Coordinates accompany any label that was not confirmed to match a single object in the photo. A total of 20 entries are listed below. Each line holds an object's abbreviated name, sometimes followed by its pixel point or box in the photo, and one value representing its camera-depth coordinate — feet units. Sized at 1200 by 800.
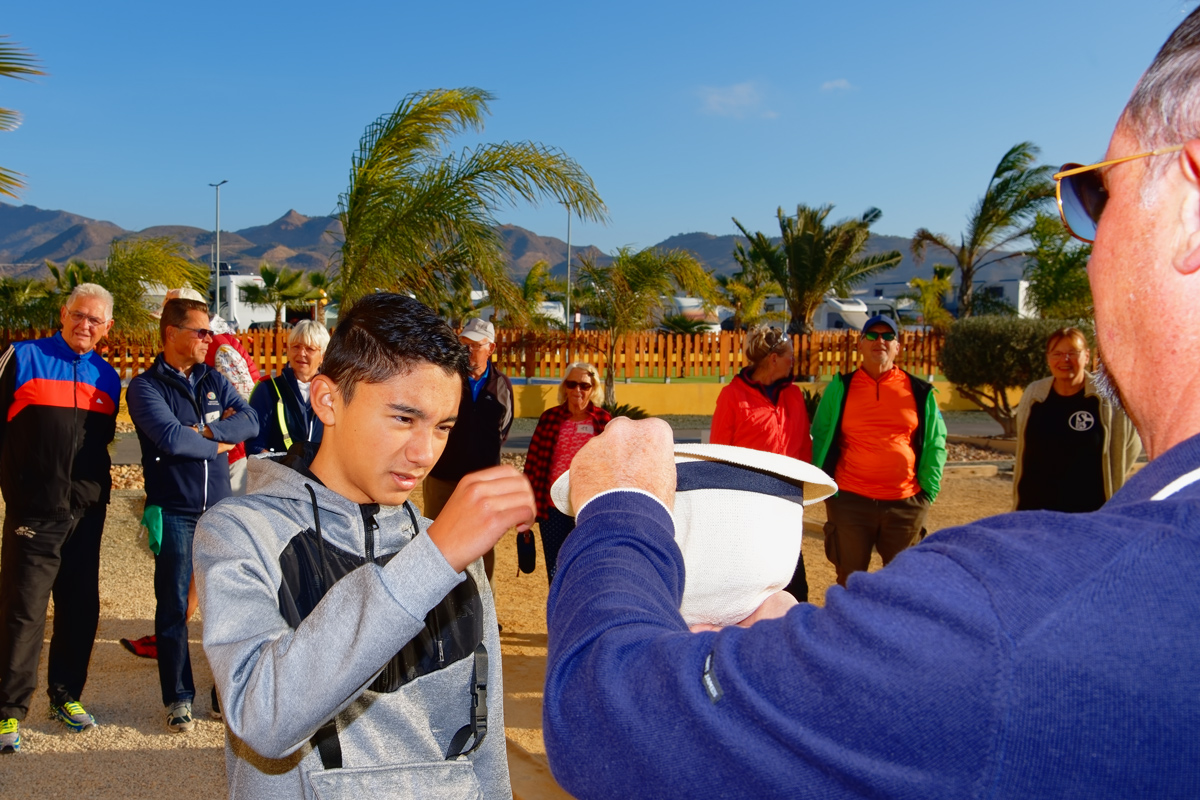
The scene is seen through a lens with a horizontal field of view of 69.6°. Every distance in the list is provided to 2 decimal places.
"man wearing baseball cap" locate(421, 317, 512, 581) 19.40
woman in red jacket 18.56
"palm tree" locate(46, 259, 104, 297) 57.42
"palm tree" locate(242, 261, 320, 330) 134.72
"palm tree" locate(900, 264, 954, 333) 106.83
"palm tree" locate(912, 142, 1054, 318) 77.30
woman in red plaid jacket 18.99
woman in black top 16.80
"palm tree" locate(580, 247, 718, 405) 59.72
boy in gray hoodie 4.07
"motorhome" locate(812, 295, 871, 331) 174.50
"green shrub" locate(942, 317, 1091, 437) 49.29
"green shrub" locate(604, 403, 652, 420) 36.76
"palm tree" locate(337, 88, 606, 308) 27.45
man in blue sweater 2.22
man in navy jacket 14.38
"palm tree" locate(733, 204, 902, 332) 75.97
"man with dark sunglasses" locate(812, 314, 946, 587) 17.25
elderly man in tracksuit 13.74
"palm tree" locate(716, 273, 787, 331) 106.42
